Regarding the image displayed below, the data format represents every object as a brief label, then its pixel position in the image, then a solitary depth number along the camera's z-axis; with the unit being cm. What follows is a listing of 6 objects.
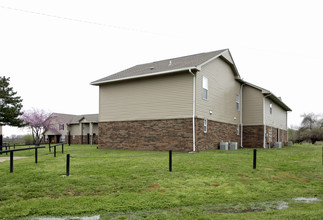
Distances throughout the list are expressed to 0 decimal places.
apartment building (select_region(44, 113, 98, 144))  4216
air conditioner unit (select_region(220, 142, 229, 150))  1898
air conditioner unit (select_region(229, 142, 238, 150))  1997
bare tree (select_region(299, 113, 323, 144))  4094
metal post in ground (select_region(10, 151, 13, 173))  915
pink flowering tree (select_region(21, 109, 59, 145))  4109
